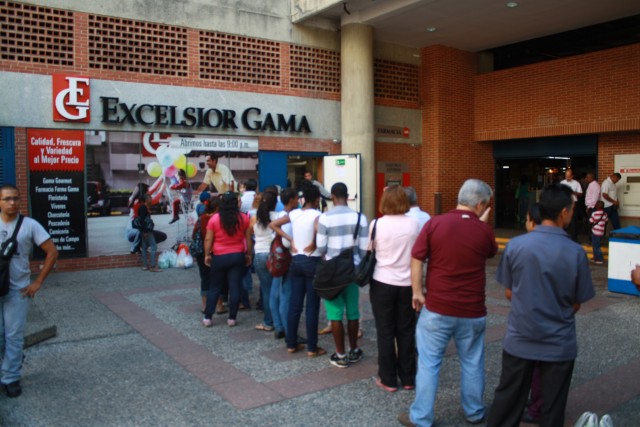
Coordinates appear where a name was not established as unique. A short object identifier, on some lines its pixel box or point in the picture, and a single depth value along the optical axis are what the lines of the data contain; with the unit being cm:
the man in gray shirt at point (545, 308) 336
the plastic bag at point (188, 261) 1186
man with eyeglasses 480
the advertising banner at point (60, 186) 1094
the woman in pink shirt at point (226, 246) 675
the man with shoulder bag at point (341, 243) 525
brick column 1644
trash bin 862
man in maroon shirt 387
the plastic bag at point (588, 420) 319
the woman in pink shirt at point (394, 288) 461
